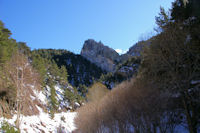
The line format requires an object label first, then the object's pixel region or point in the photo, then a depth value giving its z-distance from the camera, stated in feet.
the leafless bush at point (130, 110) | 39.45
